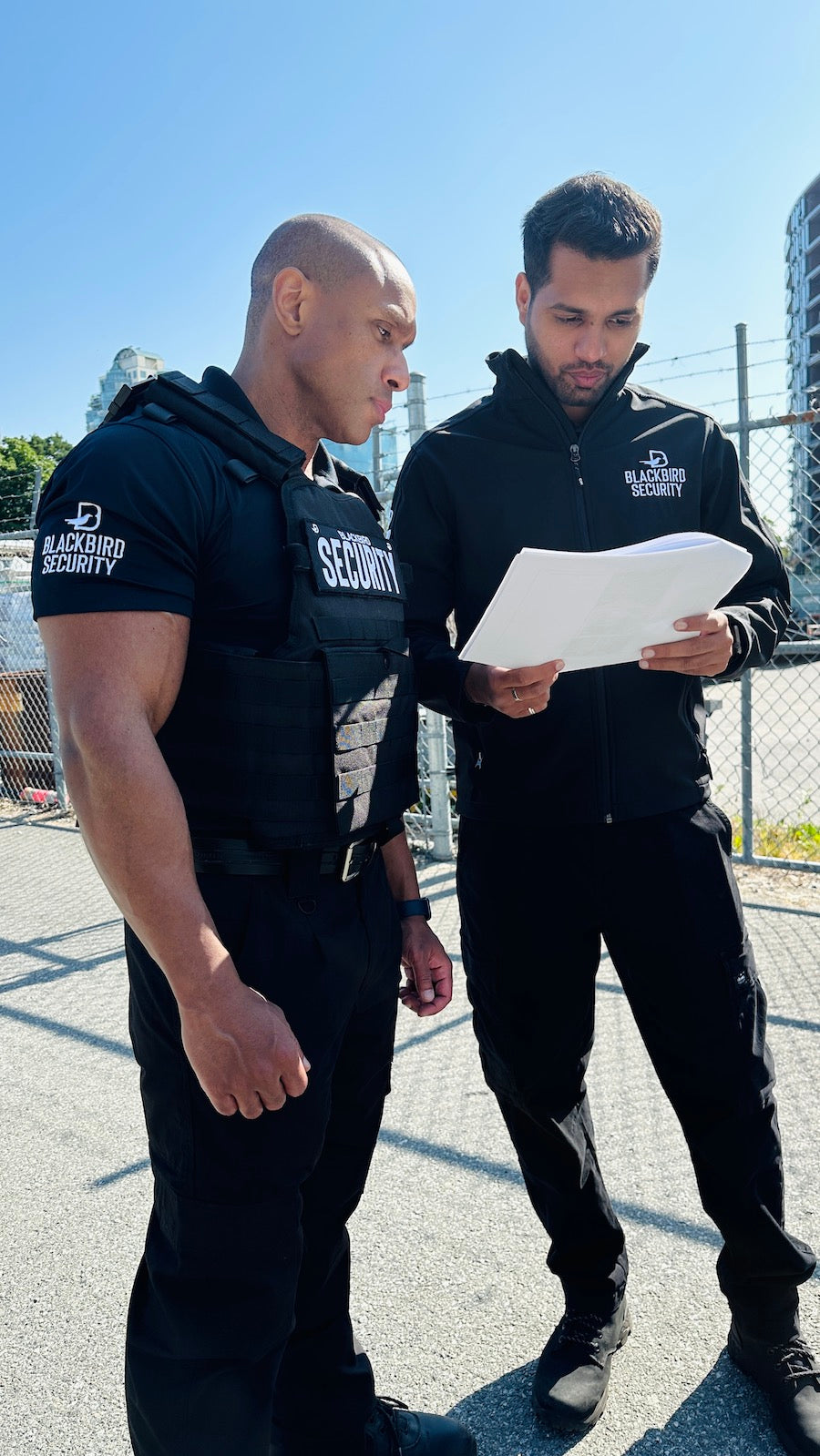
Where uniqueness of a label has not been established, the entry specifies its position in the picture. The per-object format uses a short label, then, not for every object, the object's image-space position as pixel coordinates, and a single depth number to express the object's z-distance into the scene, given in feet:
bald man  4.52
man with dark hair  6.82
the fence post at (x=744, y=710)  16.13
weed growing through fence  19.30
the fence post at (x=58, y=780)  26.48
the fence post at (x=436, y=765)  19.15
